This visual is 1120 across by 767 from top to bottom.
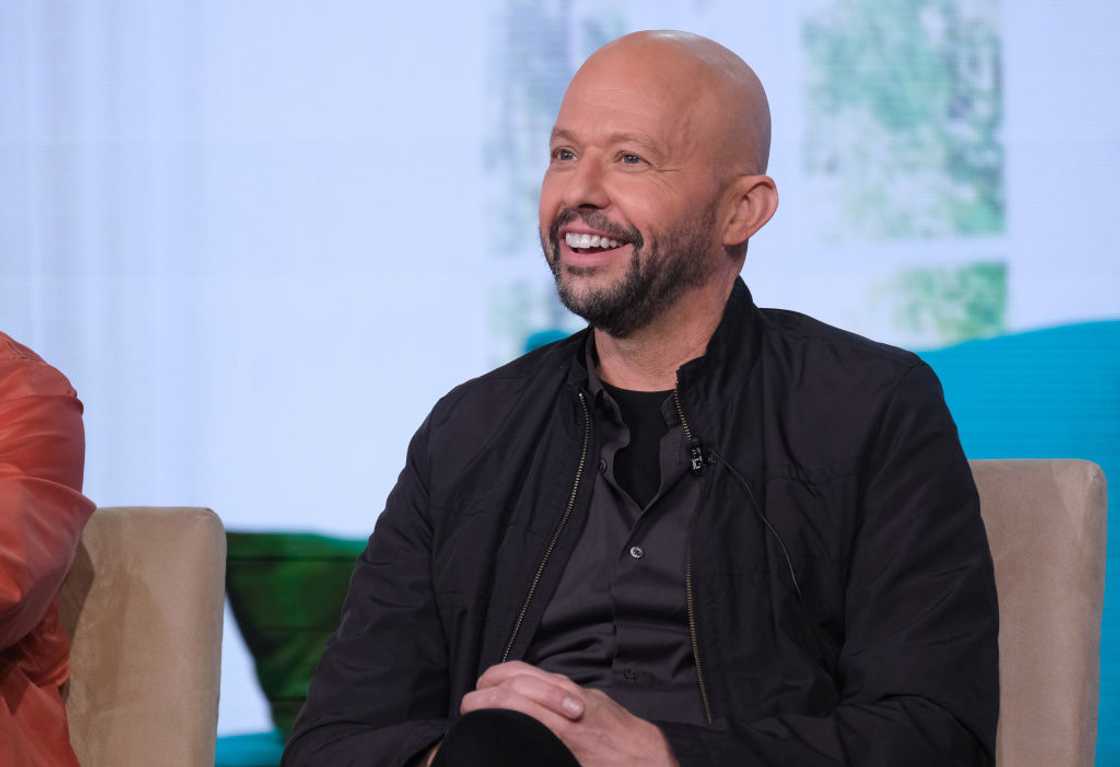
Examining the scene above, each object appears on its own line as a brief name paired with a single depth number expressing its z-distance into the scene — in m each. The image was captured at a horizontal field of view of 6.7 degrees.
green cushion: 9.01
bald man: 7.93
